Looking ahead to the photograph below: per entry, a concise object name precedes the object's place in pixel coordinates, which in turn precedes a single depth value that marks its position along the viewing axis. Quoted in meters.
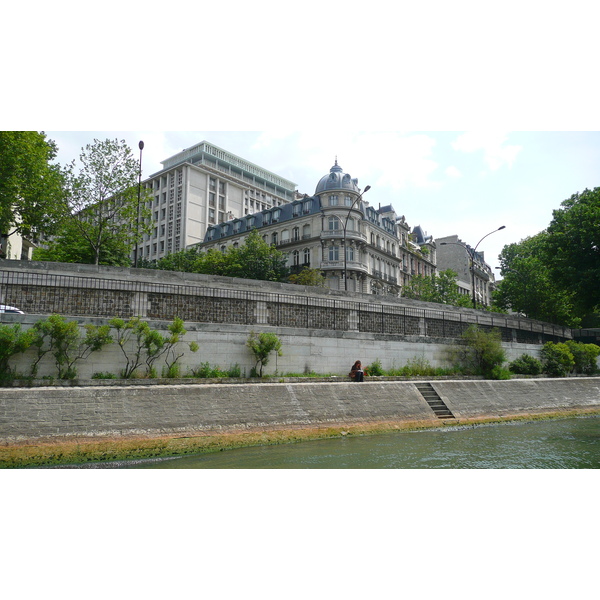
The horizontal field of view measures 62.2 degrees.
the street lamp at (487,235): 35.84
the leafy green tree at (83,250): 30.20
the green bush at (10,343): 14.22
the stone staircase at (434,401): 20.52
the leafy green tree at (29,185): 23.89
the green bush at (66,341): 15.18
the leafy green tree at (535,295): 44.44
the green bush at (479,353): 26.45
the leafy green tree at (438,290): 53.66
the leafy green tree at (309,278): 42.97
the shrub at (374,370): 22.45
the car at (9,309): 15.80
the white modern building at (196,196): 74.19
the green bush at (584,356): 32.72
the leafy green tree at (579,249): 34.16
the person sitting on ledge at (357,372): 20.69
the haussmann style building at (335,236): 51.09
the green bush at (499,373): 26.09
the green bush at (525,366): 28.98
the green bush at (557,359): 30.38
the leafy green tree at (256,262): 47.88
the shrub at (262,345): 19.07
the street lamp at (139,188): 27.62
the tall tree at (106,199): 26.83
